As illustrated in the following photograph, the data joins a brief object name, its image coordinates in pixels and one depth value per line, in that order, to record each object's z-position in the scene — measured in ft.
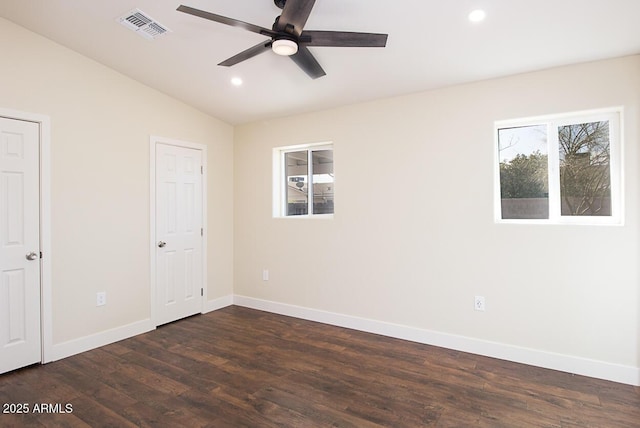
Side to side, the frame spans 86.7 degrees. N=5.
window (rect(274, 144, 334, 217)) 13.64
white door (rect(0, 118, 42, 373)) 9.07
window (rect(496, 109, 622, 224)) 9.02
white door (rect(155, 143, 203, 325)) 12.84
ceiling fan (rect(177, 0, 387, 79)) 5.96
